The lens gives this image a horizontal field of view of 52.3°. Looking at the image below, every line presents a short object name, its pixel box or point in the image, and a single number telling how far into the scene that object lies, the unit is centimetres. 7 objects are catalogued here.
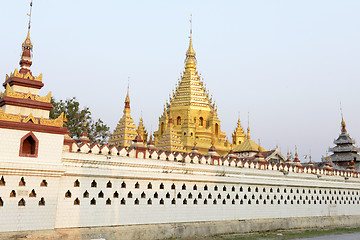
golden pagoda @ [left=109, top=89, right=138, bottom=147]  3234
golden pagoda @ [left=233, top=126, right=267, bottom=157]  3897
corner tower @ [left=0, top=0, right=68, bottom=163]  1448
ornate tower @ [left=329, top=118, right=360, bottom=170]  4334
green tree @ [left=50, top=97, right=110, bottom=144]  3753
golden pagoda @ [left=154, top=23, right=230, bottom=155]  4019
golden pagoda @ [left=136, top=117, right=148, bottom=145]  4248
